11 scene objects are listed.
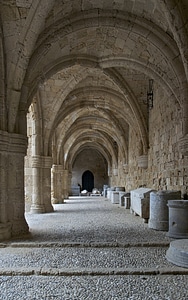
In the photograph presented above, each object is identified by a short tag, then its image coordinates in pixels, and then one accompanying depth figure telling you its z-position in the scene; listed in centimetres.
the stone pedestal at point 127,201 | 1062
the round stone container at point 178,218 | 500
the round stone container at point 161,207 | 589
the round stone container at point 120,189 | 1423
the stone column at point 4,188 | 516
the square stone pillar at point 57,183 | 1331
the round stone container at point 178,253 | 356
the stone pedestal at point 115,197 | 1331
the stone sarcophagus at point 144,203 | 705
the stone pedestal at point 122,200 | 1158
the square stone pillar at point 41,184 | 935
